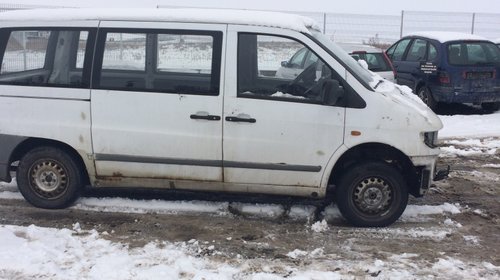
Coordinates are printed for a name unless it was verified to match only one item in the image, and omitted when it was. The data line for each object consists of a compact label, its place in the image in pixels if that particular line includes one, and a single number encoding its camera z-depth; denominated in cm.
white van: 518
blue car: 1098
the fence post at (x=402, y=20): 2624
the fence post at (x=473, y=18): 2670
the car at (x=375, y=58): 1241
